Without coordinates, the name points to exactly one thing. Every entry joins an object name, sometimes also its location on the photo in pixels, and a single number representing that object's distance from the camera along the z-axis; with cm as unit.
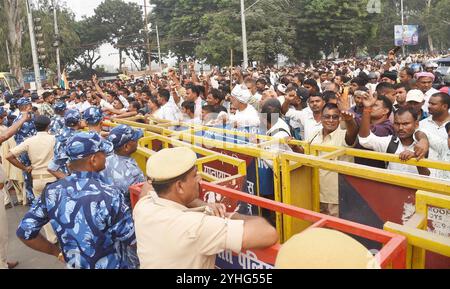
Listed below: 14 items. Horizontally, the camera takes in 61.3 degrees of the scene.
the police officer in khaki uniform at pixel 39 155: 506
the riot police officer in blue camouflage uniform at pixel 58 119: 628
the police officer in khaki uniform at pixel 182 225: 163
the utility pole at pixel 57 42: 1991
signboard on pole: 4997
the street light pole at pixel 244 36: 1998
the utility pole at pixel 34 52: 1728
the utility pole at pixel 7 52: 2807
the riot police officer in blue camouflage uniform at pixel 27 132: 646
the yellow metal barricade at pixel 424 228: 155
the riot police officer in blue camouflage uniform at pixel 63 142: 409
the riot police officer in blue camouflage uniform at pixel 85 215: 233
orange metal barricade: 152
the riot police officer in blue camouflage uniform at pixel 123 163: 316
